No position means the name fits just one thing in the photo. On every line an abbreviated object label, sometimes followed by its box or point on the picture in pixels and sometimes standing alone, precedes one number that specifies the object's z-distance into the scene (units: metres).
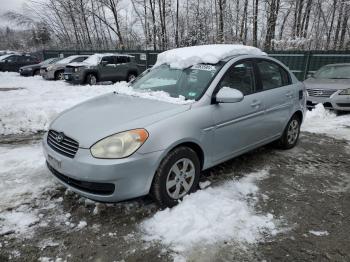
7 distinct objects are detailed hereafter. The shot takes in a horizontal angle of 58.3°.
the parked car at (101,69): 15.80
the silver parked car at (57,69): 18.33
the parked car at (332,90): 8.38
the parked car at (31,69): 21.18
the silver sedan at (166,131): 3.07
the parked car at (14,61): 23.73
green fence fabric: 12.91
